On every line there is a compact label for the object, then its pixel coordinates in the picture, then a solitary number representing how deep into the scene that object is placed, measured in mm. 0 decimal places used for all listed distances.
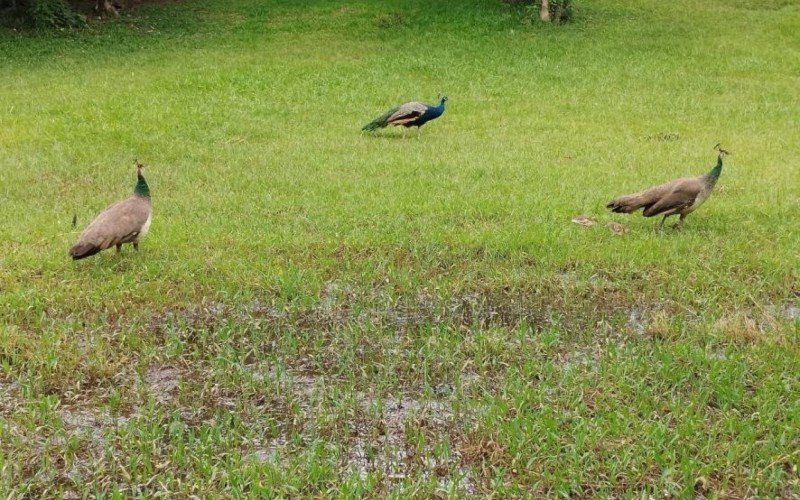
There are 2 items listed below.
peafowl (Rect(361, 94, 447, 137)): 14227
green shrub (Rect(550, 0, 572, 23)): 24766
